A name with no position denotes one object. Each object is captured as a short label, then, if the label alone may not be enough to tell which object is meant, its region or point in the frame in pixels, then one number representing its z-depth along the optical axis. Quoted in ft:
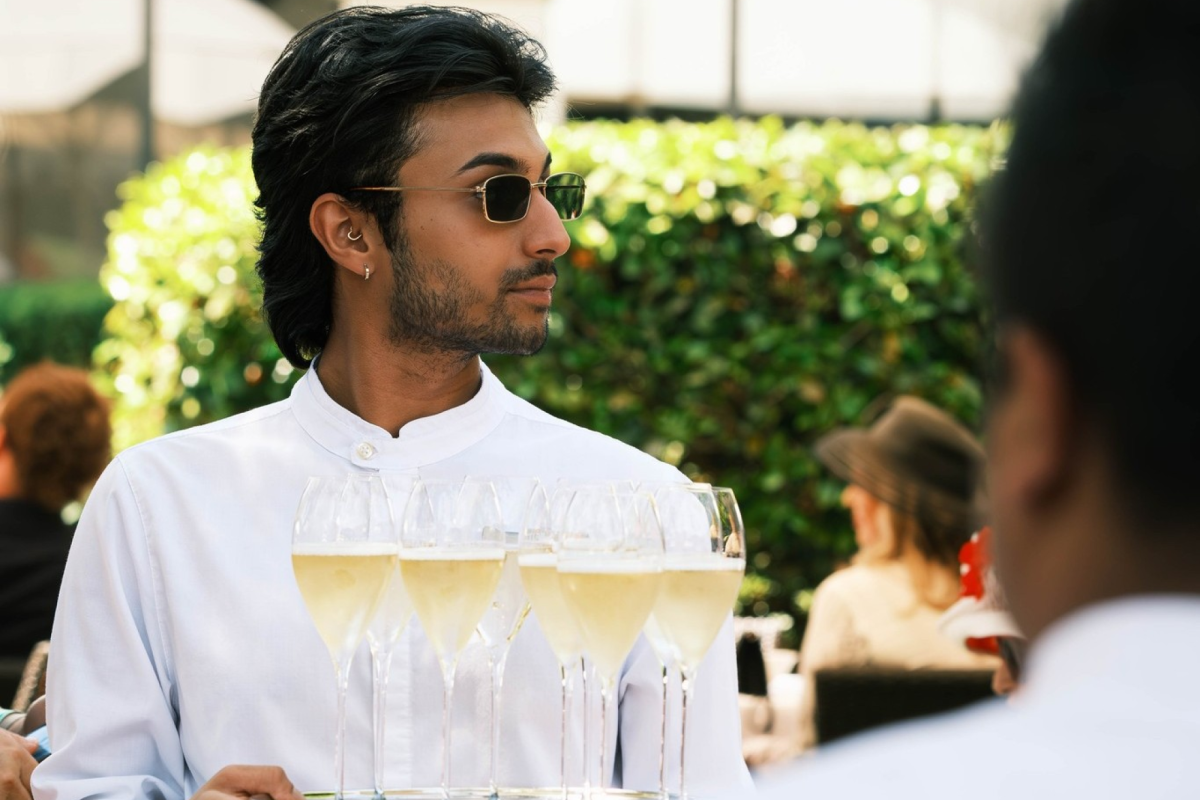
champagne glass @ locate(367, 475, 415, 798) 6.21
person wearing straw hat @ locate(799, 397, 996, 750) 17.25
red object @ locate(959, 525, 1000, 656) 10.27
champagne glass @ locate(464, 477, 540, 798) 6.27
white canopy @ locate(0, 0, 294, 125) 43.14
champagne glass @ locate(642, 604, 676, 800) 6.07
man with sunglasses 7.63
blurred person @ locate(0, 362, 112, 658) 17.65
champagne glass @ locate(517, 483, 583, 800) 5.98
